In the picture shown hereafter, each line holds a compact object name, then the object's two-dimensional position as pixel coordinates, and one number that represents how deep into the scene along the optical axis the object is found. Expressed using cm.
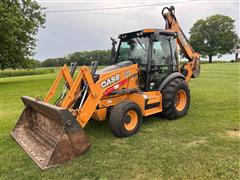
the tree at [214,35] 3960
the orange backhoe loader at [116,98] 288
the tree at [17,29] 1368
